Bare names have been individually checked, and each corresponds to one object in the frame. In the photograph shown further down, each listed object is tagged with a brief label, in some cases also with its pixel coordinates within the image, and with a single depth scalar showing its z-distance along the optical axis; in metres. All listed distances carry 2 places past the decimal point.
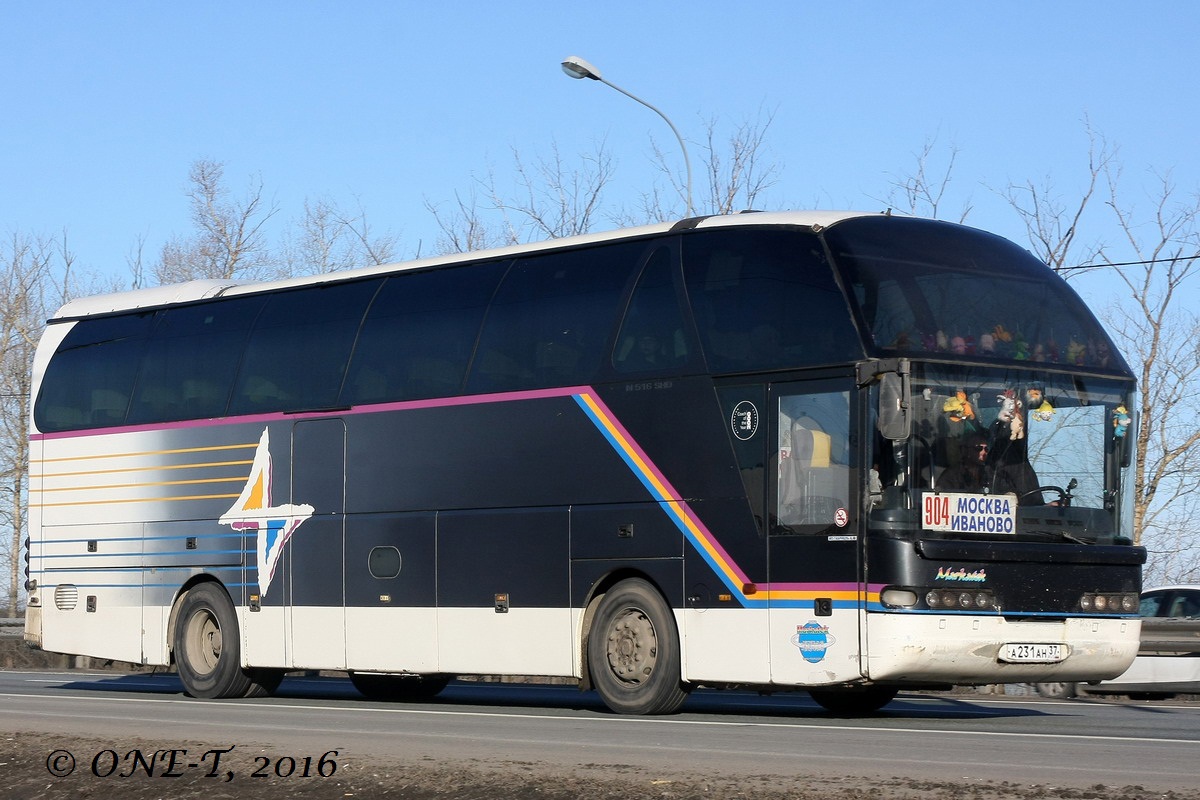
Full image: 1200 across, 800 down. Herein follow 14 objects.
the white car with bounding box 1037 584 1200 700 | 21.22
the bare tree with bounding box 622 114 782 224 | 40.59
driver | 14.23
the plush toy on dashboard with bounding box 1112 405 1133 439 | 15.19
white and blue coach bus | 14.27
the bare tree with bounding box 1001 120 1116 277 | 35.84
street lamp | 28.03
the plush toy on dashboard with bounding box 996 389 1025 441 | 14.55
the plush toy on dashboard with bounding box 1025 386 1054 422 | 14.75
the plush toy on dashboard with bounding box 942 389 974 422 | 14.34
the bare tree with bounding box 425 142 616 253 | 43.66
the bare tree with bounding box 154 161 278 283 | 54.66
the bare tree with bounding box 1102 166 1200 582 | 34.72
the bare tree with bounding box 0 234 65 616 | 54.97
